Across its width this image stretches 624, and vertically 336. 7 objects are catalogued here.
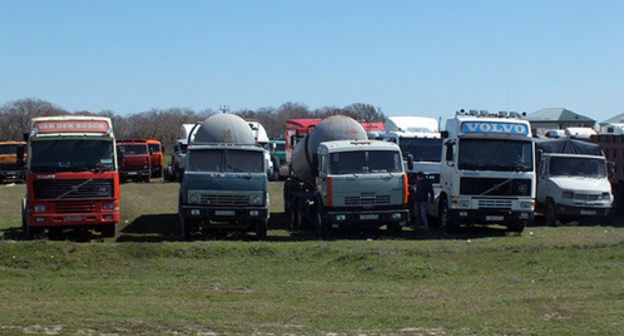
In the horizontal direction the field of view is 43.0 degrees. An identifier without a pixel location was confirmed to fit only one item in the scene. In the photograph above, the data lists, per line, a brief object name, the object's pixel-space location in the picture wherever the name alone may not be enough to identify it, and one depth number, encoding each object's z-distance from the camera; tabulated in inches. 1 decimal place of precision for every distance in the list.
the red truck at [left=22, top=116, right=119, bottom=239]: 780.6
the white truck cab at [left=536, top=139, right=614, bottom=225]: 979.3
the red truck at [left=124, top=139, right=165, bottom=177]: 1988.2
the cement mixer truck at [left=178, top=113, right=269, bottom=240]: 804.6
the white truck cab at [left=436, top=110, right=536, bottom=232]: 858.1
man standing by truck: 909.2
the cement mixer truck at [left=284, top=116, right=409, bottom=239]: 826.2
